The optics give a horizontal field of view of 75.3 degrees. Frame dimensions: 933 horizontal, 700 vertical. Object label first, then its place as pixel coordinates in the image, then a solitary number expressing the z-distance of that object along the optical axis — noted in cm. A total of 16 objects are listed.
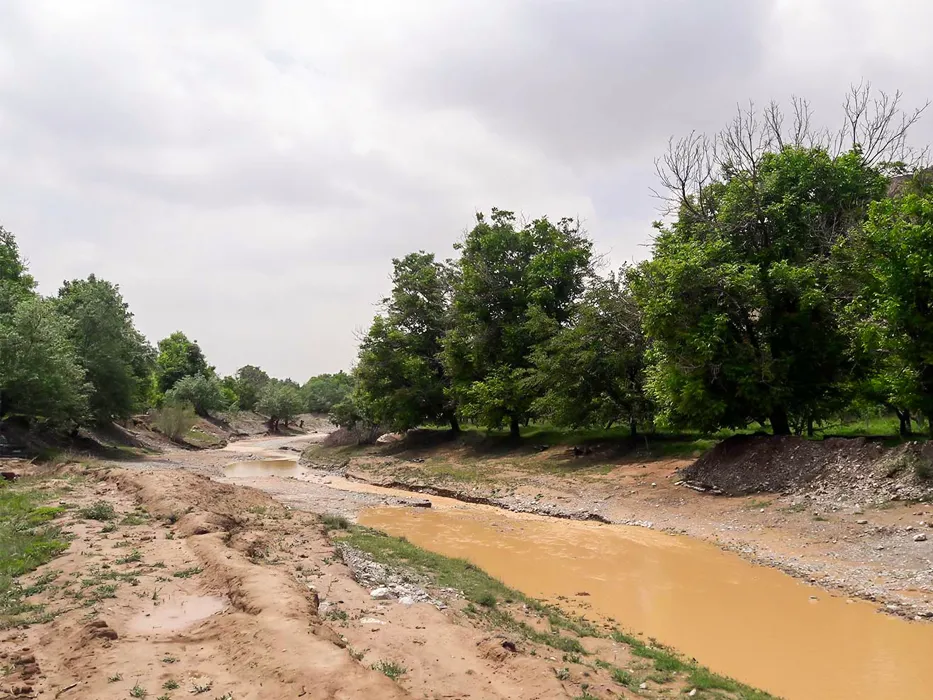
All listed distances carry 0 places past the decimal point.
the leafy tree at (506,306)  3525
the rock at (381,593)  1026
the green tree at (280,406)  9662
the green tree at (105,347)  4159
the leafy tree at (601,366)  2911
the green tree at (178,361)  9269
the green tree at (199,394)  7794
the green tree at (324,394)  12299
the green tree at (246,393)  10575
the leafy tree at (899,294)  1598
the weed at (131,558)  1123
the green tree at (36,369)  3103
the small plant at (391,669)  691
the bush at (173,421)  5806
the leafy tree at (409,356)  4172
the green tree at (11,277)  3903
